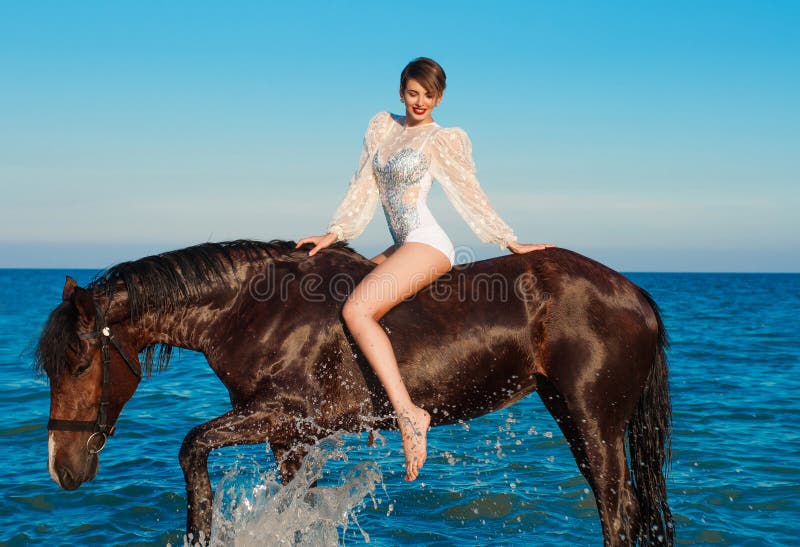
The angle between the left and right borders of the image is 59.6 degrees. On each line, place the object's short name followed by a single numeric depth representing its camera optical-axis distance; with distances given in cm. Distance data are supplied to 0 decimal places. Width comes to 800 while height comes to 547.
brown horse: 398
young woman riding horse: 387
